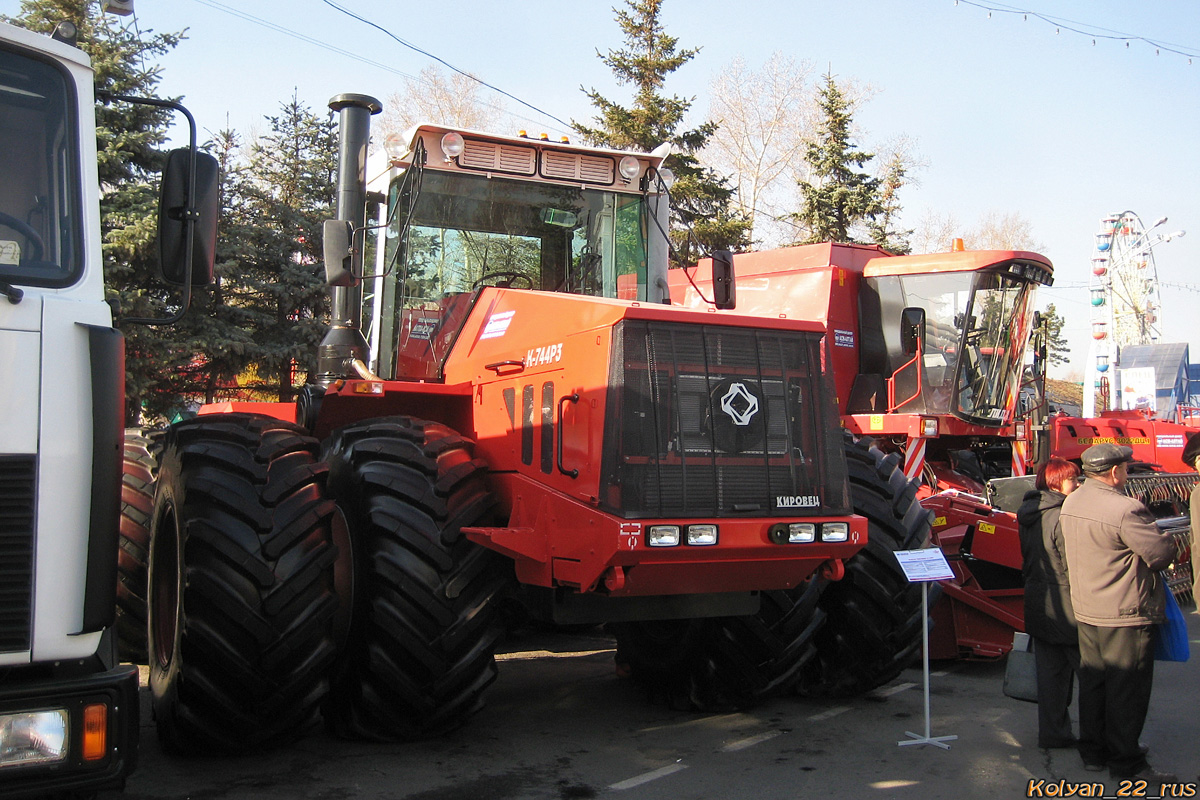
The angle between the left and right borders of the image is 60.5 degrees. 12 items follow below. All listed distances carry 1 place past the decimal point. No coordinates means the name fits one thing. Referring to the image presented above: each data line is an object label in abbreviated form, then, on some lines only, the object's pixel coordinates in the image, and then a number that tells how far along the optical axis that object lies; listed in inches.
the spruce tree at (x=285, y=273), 618.8
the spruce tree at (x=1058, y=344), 1759.1
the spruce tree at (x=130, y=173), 516.7
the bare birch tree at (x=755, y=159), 1198.9
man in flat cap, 187.6
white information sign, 215.5
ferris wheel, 1003.9
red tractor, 179.3
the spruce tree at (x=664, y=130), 885.2
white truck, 109.3
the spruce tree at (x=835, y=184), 1030.4
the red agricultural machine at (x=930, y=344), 444.5
